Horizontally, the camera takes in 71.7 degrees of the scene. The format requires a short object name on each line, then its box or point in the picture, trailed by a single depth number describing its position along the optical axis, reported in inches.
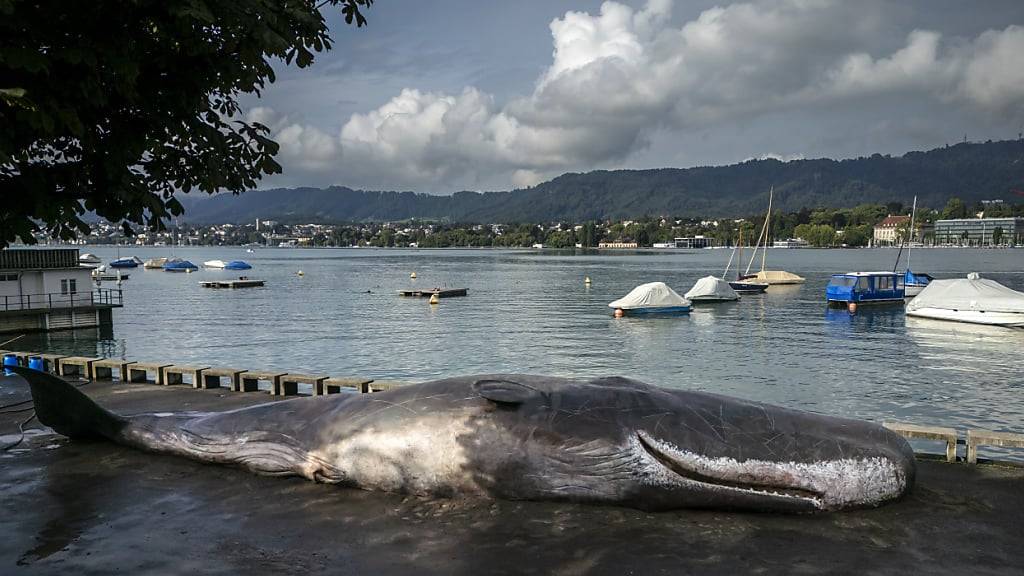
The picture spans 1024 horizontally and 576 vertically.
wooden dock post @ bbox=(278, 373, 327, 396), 702.5
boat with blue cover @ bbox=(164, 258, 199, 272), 6797.2
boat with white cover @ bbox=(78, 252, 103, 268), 6429.1
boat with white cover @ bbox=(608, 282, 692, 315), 2564.0
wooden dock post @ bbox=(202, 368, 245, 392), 759.1
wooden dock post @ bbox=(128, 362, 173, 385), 789.9
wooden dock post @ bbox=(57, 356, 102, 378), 847.7
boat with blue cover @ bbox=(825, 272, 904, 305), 2770.7
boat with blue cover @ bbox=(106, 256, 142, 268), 7390.3
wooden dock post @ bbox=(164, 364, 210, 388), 780.0
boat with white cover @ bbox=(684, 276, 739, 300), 3041.3
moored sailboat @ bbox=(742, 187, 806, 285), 4104.3
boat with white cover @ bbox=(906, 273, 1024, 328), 2201.0
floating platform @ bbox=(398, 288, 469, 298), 3483.5
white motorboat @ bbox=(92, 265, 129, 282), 5011.8
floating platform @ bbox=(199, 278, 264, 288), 4333.2
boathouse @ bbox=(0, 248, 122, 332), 2057.1
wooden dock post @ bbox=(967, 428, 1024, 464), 467.8
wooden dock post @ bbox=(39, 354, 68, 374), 875.4
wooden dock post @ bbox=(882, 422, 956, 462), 481.1
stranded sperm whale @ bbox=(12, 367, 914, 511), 370.6
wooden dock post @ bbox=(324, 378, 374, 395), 658.6
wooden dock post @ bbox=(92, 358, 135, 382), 820.0
